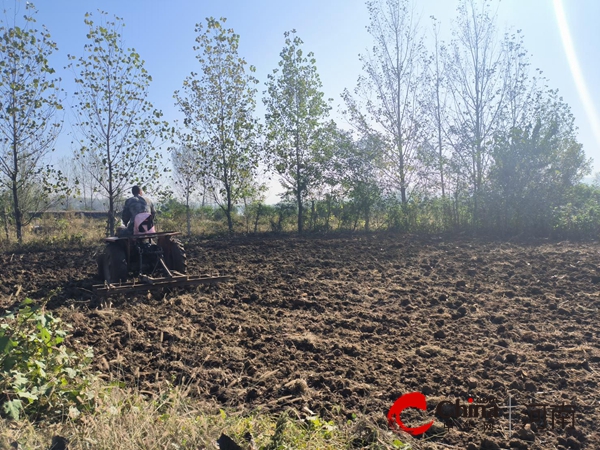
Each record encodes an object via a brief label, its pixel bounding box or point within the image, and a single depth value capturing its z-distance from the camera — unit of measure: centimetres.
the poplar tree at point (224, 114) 1595
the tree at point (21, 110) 1269
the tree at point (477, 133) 1684
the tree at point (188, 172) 1633
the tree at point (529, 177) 1509
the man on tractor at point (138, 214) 742
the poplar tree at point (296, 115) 1636
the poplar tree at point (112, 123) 1363
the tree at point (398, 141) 1730
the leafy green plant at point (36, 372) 297
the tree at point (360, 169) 1666
